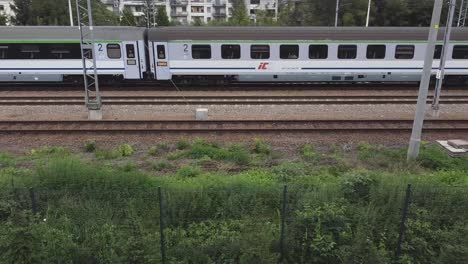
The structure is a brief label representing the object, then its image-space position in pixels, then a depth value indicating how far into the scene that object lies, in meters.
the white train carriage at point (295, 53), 21.95
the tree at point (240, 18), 51.46
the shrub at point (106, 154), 12.93
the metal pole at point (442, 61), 14.54
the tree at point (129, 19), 53.38
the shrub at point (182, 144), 13.73
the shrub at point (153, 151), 13.28
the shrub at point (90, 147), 13.55
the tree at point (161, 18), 53.97
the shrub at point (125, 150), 13.28
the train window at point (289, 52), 22.27
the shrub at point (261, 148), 13.30
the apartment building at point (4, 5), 76.21
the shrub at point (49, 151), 13.13
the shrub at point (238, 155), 12.46
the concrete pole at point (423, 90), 11.57
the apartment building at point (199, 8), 88.31
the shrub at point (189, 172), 11.30
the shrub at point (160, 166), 12.03
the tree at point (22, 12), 51.20
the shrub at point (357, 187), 9.08
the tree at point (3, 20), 49.09
